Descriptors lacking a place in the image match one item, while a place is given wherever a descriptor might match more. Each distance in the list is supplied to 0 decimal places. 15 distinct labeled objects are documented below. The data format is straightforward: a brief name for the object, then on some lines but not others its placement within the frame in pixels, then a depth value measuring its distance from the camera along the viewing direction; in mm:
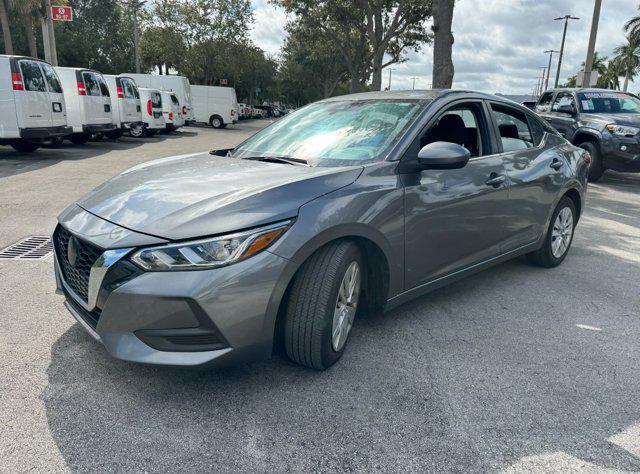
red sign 18172
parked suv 9789
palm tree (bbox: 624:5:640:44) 57938
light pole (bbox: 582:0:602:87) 16406
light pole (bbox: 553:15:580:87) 42250
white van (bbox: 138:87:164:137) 20516
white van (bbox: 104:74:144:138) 17734
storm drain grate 4836
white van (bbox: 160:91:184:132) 22389
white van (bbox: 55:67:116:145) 14625
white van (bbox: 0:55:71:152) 10836
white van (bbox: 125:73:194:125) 27031
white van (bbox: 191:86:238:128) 31312
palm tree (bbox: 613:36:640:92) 65919
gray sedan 2375
